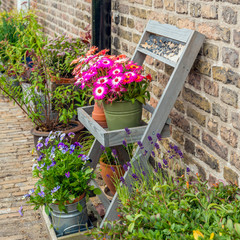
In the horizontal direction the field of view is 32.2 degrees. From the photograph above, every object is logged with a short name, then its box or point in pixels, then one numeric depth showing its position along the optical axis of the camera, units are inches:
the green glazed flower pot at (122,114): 116.2
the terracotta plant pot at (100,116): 127.9
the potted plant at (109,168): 139.1
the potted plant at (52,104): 174.1
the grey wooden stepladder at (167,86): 105.3
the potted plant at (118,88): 111.5
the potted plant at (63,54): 187.3
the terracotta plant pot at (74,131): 170.5
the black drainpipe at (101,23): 168.1
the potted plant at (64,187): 117.0
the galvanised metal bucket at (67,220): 120.6
